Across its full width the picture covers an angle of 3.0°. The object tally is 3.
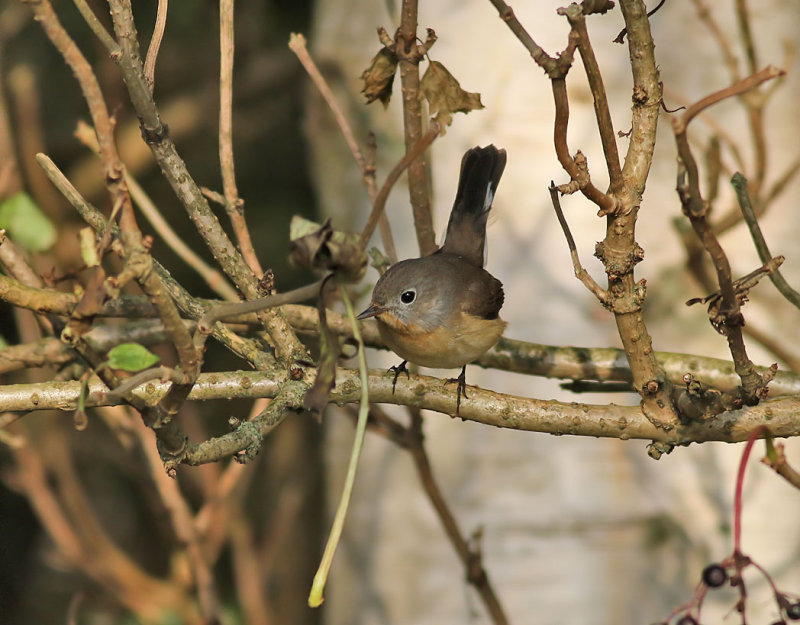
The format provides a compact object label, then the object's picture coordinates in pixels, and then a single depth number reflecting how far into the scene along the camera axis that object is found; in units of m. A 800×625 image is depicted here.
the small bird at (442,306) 5.36
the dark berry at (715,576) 5.23
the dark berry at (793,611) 5.23
